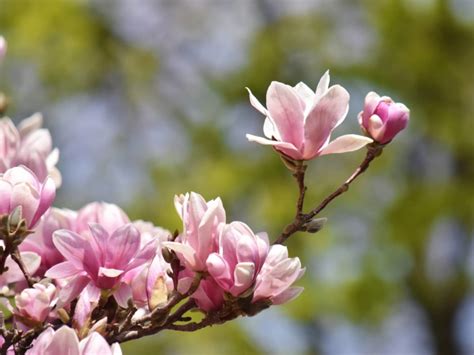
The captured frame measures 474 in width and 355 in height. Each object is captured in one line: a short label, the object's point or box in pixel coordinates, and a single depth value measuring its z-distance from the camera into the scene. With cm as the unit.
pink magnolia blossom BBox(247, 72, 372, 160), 288
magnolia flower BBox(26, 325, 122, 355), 278
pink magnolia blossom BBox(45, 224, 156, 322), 286
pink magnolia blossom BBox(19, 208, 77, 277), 298
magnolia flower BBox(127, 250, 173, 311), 287
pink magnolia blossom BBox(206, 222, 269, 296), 283
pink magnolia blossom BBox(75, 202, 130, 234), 297
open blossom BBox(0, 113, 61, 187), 299
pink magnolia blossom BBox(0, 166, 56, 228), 285
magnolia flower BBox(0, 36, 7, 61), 306
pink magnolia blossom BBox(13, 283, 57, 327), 283
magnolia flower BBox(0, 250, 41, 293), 292
